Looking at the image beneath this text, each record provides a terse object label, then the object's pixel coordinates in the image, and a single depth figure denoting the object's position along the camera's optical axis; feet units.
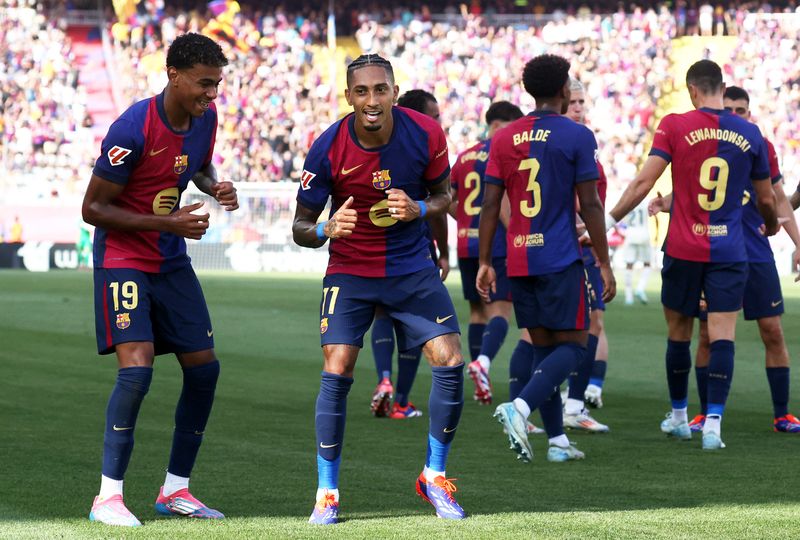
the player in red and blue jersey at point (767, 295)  53.78
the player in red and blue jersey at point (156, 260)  35.88
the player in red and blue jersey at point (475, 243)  64.49
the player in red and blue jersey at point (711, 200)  49.88
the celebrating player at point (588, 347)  55.11
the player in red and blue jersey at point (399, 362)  58.39
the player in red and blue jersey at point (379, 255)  36.29
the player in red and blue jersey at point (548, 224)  45.78
